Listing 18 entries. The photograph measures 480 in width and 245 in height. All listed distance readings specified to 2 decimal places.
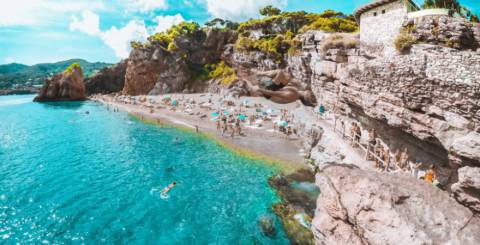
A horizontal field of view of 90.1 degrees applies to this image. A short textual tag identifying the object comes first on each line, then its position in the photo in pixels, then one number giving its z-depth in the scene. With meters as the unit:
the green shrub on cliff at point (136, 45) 76.79
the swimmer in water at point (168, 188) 20.16
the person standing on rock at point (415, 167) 13.71
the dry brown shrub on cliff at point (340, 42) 32.88
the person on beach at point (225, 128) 36.41
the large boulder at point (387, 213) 7.03
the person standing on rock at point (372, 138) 18.12
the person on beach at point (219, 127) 39.21
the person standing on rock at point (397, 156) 15.32
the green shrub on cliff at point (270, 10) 73.31
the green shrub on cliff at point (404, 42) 19.35
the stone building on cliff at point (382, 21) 22.81
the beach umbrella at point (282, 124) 34.97
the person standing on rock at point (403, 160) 14.77
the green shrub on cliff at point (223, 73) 62.06
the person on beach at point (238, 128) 35.95
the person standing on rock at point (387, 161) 14.32
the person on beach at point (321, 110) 32.36
